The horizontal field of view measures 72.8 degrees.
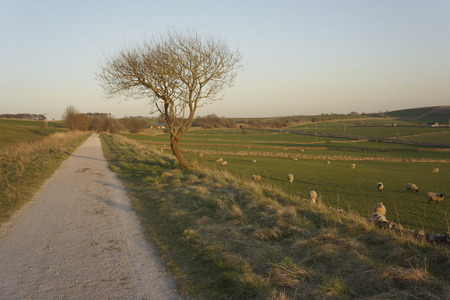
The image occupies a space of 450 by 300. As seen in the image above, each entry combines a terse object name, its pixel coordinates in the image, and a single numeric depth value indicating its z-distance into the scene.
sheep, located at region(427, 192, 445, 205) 14.45
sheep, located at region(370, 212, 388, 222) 7.78
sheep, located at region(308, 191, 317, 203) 12.90
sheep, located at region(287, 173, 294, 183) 19.80
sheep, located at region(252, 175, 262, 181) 19.47
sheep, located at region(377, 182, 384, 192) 17.77
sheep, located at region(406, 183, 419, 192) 17.61
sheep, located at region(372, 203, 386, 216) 10.38
